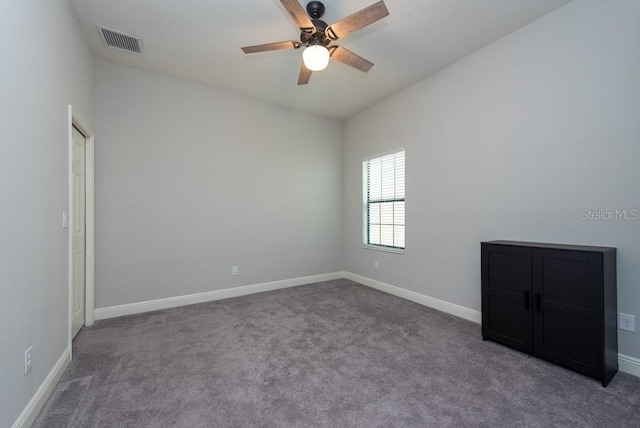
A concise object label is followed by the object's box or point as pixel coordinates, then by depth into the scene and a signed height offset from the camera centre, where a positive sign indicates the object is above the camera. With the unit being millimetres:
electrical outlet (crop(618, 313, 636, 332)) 2074 -801
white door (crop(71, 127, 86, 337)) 2742 -164
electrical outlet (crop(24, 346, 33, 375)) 1594 -832
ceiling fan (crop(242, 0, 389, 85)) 1933 +1398
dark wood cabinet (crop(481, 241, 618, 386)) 1977 -692
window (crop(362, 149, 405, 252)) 4133 +198
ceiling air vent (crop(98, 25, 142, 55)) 2740 +1764
